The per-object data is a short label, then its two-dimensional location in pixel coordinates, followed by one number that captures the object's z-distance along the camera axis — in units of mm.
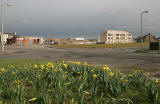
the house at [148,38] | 109188
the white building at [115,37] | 121750
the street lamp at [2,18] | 22822
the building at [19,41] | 60375
